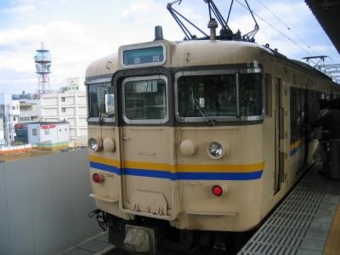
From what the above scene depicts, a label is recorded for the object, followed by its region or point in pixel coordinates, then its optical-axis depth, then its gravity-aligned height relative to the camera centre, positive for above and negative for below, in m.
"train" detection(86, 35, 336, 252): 4.00 -0.32
